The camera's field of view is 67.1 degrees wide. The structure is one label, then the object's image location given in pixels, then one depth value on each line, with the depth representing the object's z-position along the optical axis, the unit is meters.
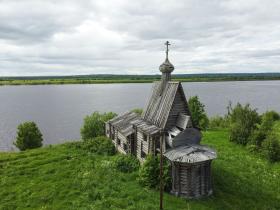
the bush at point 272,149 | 25.56
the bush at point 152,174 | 18.49
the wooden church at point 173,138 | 18.04
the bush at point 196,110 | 38.64
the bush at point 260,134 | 29.17
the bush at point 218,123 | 45.92
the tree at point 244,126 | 31.65
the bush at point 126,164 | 21.78
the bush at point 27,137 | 33.14
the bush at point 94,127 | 36.15
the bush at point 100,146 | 27.74
